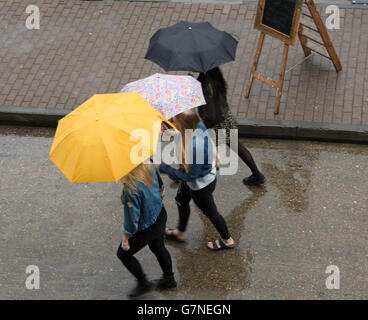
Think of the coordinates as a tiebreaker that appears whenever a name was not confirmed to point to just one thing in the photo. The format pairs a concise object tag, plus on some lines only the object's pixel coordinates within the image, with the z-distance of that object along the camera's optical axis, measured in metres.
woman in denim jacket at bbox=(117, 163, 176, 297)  9.85
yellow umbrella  9.06
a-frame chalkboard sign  14.41
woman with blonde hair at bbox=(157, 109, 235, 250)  10.43
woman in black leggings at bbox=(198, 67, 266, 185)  12.76
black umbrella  12.31
